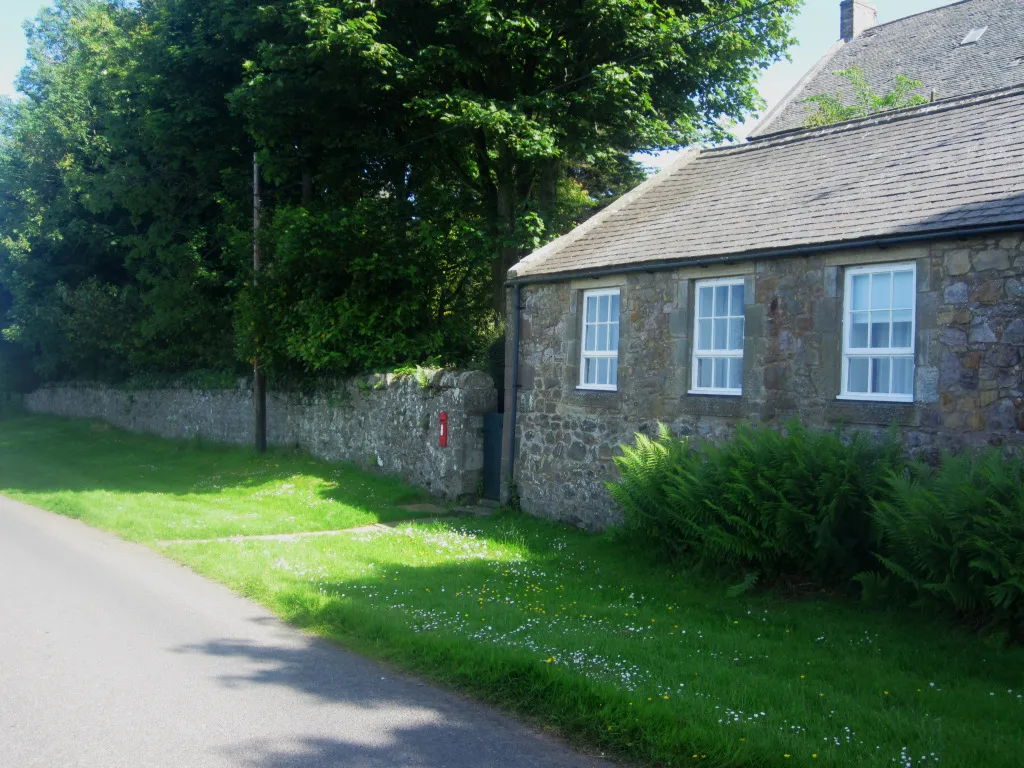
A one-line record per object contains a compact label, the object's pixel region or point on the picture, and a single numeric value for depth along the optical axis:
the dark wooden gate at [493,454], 16.23
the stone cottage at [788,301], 9.77
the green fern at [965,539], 7.11
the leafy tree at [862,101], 21.50
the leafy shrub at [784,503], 9.05
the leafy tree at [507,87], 17.61
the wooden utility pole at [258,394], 21.89
